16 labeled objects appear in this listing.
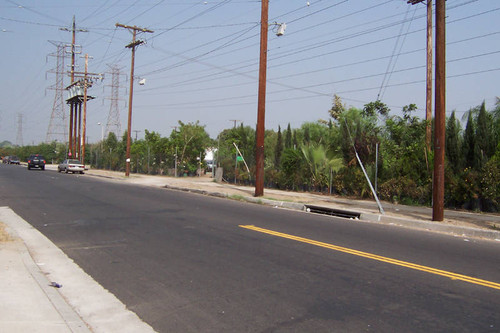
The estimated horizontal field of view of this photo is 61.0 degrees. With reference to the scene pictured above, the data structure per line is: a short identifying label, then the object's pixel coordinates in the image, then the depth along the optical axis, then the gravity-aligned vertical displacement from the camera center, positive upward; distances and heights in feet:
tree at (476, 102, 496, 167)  51.47 +5.46
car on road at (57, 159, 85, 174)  136.56 -0.54
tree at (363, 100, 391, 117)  69.87 +11.07
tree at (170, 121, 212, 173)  126.00 +7.42
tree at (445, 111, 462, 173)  54.34 +4.43
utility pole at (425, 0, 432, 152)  59.11 +13.17
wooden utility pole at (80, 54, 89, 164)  160.27 +20.57
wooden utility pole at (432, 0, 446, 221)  40.50 +6.49
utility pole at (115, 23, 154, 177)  115.36 +27.18
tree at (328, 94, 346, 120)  141.99 +22.76
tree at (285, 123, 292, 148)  109.87 +9.24
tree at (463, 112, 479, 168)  53.11 +4.41
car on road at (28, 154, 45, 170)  153.48 +0.43
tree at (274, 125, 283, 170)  105.35 +6.28
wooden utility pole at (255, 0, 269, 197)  64.49 +10.21
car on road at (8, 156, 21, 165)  227.40 +1.25
